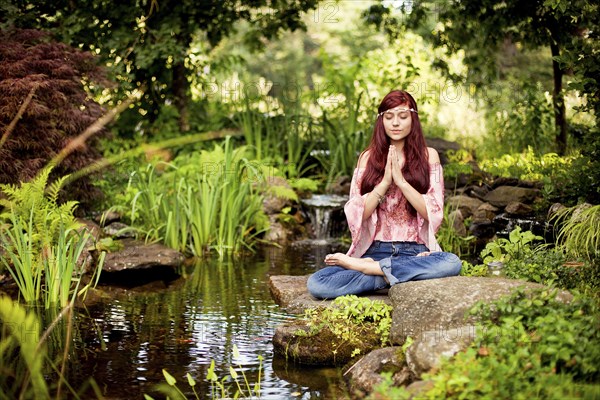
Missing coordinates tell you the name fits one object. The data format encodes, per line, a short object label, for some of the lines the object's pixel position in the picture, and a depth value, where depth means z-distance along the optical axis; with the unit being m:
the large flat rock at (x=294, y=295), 5.47
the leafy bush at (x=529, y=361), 3.38
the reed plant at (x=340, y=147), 10.94
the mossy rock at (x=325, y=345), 4.80
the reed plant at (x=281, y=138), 10.93
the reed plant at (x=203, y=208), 8.30
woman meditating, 5.39
